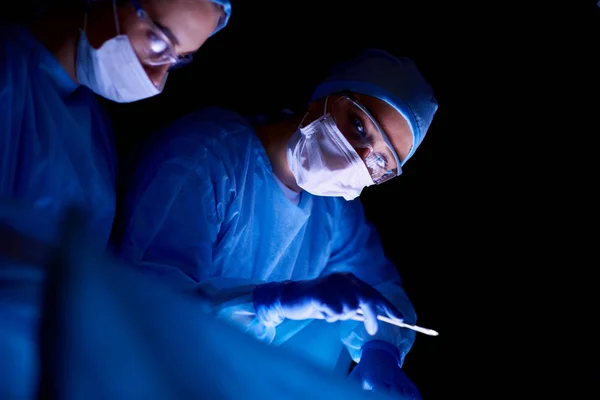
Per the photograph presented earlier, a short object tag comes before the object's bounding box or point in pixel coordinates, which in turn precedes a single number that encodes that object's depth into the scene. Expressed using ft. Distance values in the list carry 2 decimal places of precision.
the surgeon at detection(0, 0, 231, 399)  4.03
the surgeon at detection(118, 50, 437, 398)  4.61
